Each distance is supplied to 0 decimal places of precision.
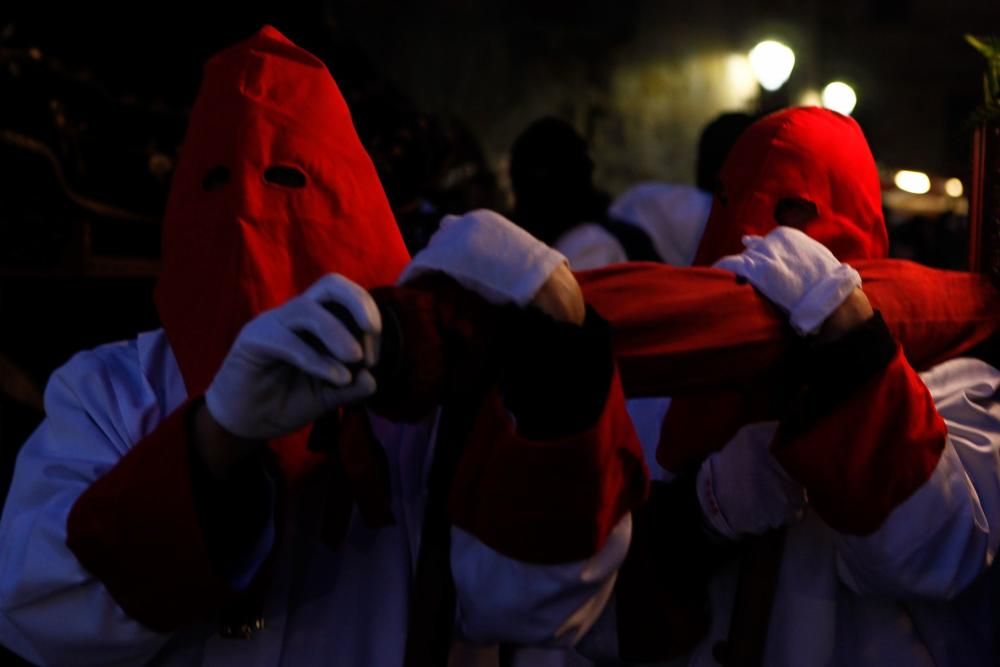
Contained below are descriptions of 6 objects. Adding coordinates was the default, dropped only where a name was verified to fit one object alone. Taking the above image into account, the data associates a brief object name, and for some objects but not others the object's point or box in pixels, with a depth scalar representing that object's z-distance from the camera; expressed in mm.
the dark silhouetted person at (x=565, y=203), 4238
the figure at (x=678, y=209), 4090
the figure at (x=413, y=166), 4863
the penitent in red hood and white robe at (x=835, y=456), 1674
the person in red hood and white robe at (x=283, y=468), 1489
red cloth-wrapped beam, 1674
